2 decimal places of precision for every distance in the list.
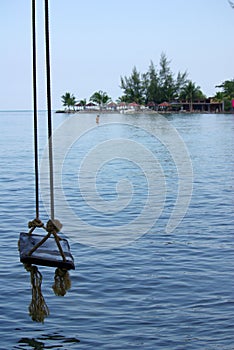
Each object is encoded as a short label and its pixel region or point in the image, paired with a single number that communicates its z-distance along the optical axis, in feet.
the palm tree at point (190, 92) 410.62
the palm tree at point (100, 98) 430.20
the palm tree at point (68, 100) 452.14
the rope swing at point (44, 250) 14.16
